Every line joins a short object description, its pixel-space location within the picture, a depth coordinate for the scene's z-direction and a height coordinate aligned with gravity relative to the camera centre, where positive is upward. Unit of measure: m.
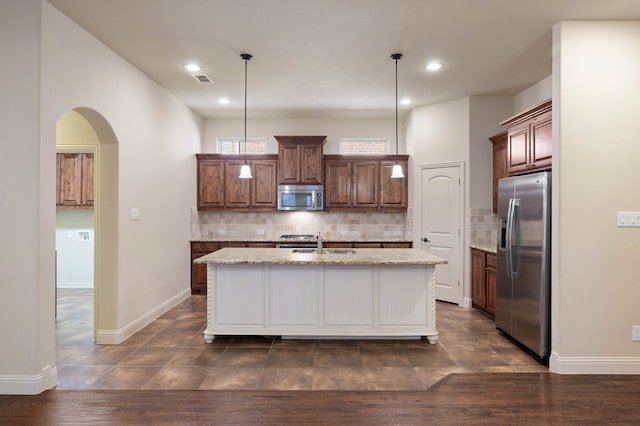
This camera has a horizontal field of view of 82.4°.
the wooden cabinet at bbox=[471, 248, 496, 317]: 4.72 -0.90
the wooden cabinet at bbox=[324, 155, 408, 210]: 6.40 +0.54
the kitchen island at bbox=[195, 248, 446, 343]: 3.89 -0.91
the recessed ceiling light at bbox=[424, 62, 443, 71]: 4.18 +1.73
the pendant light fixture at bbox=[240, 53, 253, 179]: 3.95 +0.56
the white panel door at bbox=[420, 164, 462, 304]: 5.50 -0.14
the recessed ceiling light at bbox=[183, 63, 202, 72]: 4.25 +1.73
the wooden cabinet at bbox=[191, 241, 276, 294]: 6.15 -0.67
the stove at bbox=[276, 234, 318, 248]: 6.17 -0.46
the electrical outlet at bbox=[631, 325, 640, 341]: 3.16 -1.02
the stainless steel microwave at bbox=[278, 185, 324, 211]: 6.37 +0.30
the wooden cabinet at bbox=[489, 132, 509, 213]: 4.82 +0.76
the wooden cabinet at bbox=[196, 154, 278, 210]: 6.46 +0.54
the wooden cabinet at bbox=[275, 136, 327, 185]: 6.32 +0.91
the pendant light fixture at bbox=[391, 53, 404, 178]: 4.13 +0.50
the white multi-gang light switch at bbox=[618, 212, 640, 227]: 3.15 -0.03
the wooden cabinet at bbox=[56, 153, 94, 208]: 6.13 +0.57
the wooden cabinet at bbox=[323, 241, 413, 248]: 6.13 -0.50
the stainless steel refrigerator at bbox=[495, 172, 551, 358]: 3.34 -0.45
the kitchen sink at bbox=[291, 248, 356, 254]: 4.46 -0.45
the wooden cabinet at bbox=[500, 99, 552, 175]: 3.52 +0.79
